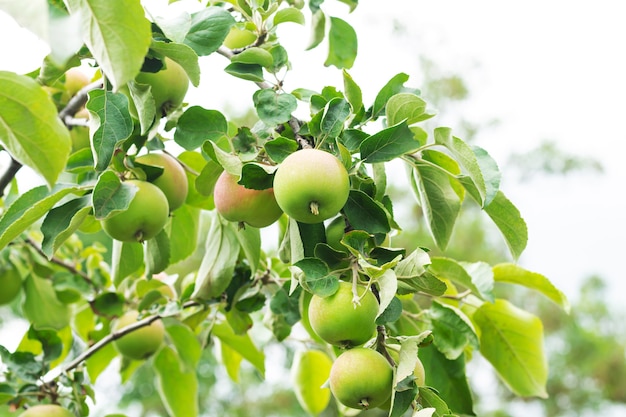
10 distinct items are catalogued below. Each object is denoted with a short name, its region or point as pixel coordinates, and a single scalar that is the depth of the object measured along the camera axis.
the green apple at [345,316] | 1.22
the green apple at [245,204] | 1.30
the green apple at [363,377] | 1.21
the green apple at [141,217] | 1.33
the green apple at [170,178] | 1.39
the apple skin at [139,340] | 1.57
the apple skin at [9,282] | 1.72
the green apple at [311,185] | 1.21
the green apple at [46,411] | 1.41
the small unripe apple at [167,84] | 1.32
